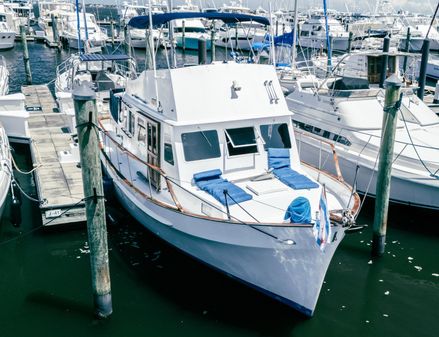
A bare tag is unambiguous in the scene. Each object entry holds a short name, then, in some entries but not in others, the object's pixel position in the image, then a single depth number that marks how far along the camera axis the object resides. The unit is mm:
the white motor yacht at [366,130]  13102
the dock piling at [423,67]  19422
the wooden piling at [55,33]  48844
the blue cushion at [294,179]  10100
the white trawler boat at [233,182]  8453
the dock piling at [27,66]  29078
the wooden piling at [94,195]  8062
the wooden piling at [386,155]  10766
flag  8045
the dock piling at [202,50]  14758
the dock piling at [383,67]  16344
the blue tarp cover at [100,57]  19750
